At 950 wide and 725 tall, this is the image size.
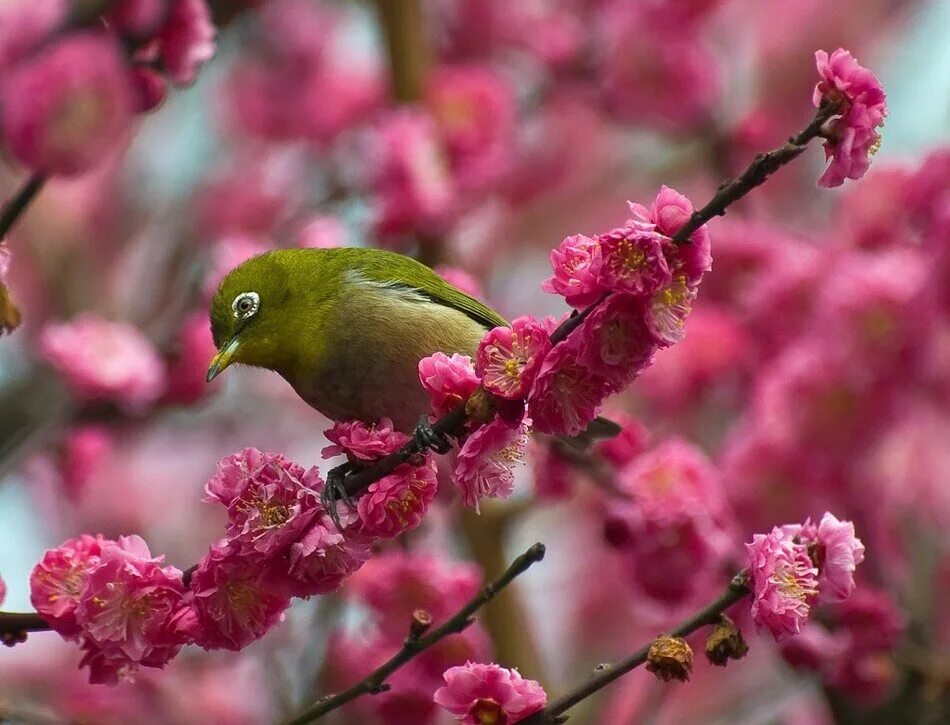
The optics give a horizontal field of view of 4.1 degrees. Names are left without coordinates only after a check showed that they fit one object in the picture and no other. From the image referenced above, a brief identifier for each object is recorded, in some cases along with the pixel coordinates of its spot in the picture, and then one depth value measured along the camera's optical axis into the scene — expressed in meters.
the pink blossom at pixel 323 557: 2.94
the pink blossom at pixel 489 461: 2.93
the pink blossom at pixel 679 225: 2.91
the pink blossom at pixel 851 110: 2.91
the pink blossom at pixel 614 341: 2.92
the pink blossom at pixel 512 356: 2.92
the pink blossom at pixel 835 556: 2.94
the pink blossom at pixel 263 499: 2.94
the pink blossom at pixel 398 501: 2.94
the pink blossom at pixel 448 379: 2.94
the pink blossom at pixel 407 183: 3.59
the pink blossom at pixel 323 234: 3.45
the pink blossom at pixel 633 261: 2.91
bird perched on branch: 3.04
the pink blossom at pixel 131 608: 2.95
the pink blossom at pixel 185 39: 3.04
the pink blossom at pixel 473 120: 3.89
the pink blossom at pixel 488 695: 2.93
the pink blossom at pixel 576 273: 2.92
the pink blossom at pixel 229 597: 2.95
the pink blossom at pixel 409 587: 3.10
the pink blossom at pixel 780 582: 2.93
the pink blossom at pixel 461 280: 3.11
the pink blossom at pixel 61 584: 2.96
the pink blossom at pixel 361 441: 2.95
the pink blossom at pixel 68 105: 3.06
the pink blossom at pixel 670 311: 2.91
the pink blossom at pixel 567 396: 2.92
